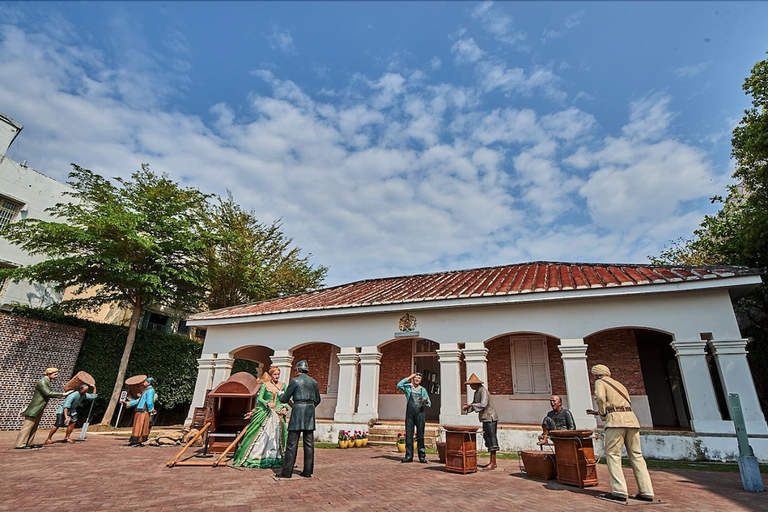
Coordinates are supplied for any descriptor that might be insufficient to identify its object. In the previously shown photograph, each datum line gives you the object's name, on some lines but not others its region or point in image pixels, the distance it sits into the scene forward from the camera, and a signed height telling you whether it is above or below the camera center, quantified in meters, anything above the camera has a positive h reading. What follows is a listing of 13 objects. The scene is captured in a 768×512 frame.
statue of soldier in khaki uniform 5.27 -0.23
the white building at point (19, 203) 17.17 +7.84
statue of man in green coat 8.59 -0.52
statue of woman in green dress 7.20 -0.63
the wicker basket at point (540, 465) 6.55 -0.84
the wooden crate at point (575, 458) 6.00 -0.65
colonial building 9.20 +1.99
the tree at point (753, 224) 12.55 +6.72
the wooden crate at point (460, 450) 6.98 -0.72
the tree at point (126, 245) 14.09 +5.13
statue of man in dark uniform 6.31 -0.28
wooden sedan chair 8.15 -0.27
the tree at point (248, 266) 21.27 +7.12
